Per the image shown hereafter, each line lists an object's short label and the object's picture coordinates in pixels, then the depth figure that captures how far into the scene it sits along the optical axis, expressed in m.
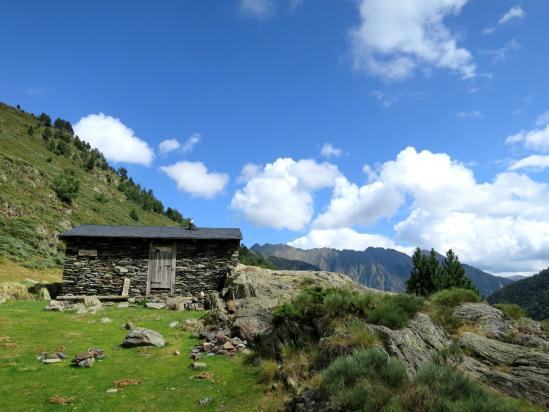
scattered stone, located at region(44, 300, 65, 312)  20.59
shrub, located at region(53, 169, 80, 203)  60.09
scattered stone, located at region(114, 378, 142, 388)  11.01
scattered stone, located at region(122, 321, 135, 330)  17.66
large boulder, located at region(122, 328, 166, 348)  14.73
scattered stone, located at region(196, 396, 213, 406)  9.98
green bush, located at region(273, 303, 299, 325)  13.37
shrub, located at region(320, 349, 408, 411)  7.64
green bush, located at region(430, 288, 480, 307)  17.39
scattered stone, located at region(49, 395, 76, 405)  9.76
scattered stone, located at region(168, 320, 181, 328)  18.26
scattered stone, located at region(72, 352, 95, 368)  12.45
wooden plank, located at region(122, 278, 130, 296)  25.16
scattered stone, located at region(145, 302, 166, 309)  23.40
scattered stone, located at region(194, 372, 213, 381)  11.60
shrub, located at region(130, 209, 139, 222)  74.50
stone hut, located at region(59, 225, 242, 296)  25.38
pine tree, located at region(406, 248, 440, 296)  34.94
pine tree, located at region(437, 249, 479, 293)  34.91
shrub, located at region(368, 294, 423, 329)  12.02
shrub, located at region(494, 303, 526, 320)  16.26
